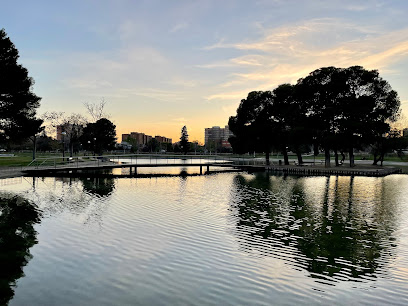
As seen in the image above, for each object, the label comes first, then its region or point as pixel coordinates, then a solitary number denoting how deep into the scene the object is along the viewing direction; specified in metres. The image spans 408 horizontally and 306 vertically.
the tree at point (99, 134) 82.31
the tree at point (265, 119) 58.72
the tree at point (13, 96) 40.88
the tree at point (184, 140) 139.85
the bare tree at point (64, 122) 81.06
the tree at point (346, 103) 52.09
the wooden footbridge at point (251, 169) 43.03
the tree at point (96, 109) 79.69
